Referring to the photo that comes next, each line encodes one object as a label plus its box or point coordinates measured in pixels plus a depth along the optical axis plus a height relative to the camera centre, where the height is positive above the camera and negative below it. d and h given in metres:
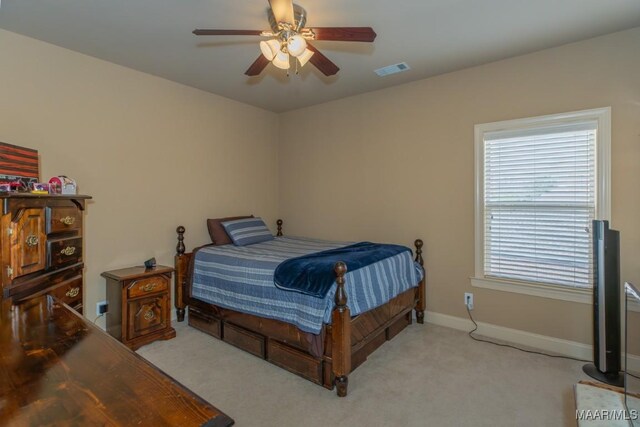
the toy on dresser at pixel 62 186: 2.21 +0.20
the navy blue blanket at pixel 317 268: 2.27 -0.41
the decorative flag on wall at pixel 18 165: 2.03 +0.32
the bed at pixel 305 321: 2.19 -0.89
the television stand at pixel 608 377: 2.24 -1.16
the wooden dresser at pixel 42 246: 1.65 -0.19
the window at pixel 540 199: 2.62 +0.12
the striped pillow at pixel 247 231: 3.67 -0.21
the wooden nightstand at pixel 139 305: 2.77 -0.81
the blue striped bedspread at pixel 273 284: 2.32 -0.59
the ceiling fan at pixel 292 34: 1.79 +1.05
